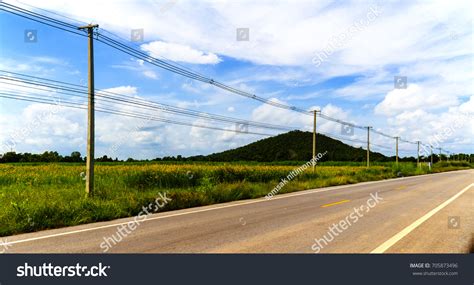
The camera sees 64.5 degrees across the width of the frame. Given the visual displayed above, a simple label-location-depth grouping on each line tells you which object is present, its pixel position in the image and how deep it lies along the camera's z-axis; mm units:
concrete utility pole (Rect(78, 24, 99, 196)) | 13336
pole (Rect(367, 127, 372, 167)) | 53569
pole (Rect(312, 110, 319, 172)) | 35959
